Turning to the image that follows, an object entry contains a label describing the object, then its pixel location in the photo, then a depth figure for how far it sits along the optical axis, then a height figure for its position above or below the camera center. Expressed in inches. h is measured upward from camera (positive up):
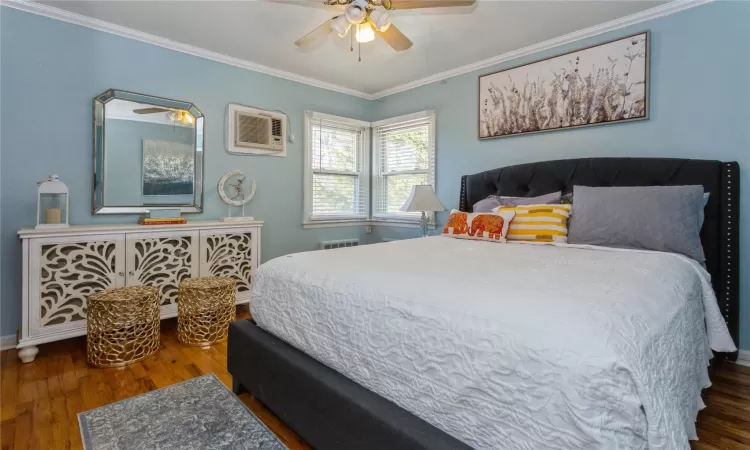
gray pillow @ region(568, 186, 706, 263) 80.6 +1.3
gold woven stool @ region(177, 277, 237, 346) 100.1 -25.9
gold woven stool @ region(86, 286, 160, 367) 86.9 -27.1
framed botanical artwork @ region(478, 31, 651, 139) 101.6 +42.4
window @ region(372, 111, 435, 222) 155.3 +28.4
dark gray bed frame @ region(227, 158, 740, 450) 44.3 -23.1
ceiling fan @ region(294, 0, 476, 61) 76.5 +46.0
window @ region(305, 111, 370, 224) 157.9 +24.3
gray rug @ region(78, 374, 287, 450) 59.8 -36.9
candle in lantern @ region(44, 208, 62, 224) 96.3 +0.7
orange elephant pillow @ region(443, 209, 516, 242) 99.0 -0.9
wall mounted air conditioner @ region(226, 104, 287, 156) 133.6 +34.6
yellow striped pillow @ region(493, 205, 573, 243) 93.8 -0.1
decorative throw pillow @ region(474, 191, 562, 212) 107.3 +7.0
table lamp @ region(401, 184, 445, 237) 132.8 +7.9
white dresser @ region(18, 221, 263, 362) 89.0 -12.9
